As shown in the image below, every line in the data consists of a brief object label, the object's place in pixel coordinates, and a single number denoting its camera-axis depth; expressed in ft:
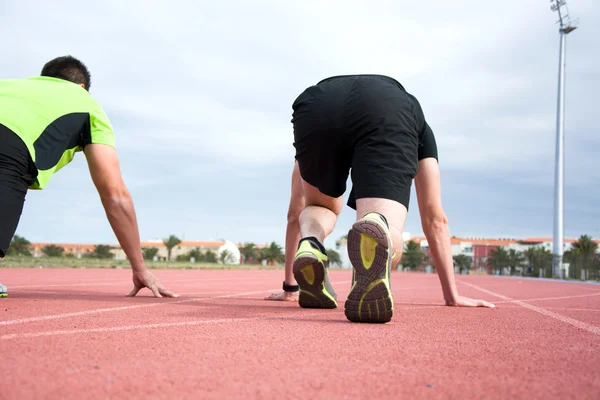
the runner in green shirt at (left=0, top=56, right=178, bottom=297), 10.31
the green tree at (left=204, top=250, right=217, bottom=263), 241.10
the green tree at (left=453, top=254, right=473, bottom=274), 275.92
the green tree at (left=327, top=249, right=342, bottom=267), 327.88
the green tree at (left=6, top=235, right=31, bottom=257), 150.49
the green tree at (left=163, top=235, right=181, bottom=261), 269.03
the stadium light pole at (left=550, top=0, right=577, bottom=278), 116.57
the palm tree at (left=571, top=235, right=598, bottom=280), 83.76
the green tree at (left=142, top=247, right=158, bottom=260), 239.21
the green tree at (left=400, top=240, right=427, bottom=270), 255.74
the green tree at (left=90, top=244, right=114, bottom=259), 231.36
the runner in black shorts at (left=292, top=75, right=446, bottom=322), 7.90
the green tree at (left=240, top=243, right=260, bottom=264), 303.89
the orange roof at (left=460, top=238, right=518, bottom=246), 368.89
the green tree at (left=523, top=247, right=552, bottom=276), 108.66
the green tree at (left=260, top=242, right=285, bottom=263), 289.94
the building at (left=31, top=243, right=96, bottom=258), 368.32
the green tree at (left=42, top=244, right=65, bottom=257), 197.51
